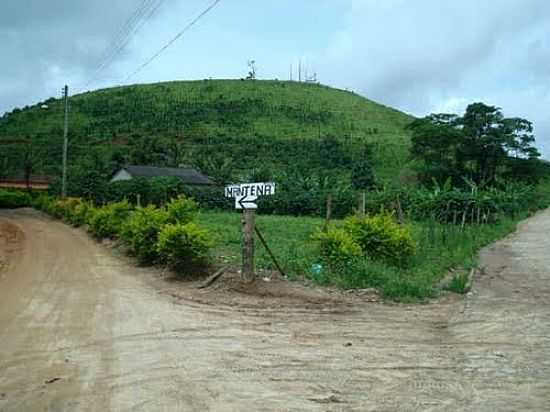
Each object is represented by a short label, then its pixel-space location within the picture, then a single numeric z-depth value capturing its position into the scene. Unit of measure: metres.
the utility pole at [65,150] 39.20
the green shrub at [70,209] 29.38
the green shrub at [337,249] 12.52
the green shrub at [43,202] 40.84
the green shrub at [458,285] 11.76
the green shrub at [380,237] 13.73
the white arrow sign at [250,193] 11.38
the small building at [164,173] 53.09
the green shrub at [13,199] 47.00
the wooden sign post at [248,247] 11.51
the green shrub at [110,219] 21.14
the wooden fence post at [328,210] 13.90
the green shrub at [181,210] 14.75
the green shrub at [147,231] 14.60
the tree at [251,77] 106.55
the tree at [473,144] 50.44
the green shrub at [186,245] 12.59
